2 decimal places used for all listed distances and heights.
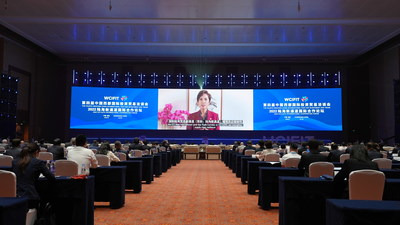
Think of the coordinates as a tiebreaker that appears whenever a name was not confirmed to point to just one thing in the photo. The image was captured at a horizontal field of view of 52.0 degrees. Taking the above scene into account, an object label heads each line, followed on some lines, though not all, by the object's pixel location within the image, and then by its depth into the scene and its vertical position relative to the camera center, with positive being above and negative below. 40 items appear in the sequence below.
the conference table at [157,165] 11.27 -0.88
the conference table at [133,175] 7.73 -0.81
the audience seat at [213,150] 20.61 -0.82
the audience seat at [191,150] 20.47 -0.82
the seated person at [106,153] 7.32 -0.36
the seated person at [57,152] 7.32 -0.35
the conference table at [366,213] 2.38 -0.46
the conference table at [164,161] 12.59 -0.88
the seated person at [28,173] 3.83 -0.39
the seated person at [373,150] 7.51 -0.31
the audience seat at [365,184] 3.85 -0.46
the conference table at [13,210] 2.24 -0.45
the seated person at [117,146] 9.44 -0.30
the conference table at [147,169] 9.51 -0.83
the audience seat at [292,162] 6.56 -0.45
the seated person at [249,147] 12.25 -0.40
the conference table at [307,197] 4.16 -0.64
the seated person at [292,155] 6.79 -0.36
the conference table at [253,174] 7.51 -0.75
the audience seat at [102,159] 6.99 -0.44
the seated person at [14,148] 7.32 -0.29
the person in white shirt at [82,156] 5.79 -0.33
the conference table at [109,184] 6.16 -0.77
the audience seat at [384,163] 6.75 -0.47
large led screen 23.55 +1.41
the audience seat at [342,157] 7.67 -0.42
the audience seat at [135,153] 10.39 -0.50
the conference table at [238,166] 11.15 -0.89
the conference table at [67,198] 4.21 -0.67
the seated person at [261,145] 10.16 -0.28
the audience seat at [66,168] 5.27 -0.45
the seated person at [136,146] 11.67 -0.37
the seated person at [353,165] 3.95 -0.31
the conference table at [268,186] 6.02 -0.77
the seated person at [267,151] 8.53 -0.36
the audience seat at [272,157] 8.10 -0.46
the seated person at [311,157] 5.29 -0.29
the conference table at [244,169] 9.45 -0.81
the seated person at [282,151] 10.77 -0.46
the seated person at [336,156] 8.48 -0.45
